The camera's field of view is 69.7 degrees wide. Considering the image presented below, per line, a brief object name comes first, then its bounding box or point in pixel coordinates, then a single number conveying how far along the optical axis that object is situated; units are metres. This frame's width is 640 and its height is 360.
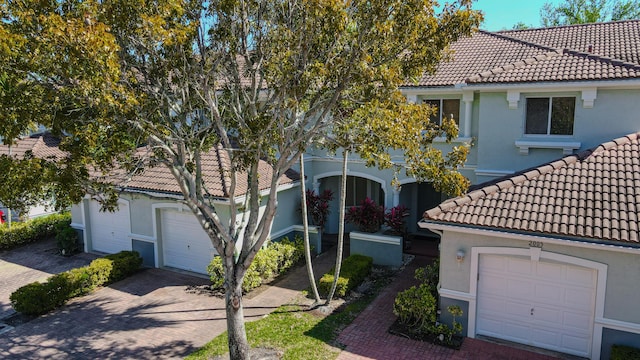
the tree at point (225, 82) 8.60
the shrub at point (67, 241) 20.67
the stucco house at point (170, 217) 17.25
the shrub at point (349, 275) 15.30
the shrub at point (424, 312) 12.41
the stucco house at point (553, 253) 10.72
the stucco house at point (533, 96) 14.56
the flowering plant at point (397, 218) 18.12
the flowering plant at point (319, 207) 19.67
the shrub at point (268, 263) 15.94
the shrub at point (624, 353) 10.36
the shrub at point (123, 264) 17.30
